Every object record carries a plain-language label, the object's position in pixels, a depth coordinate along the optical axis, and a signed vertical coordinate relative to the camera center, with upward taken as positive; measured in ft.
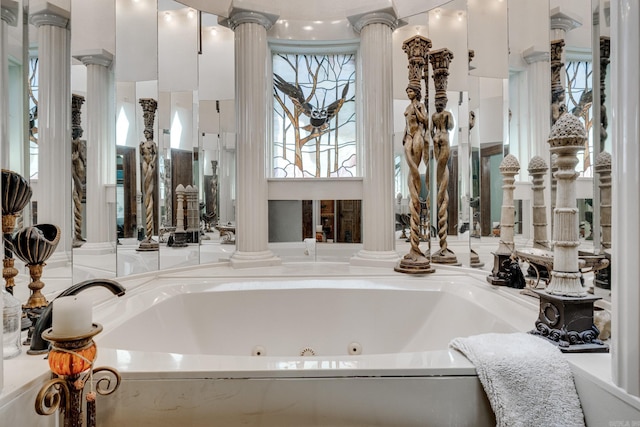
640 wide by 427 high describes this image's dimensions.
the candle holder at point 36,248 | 2.99 -0.33
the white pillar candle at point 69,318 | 2.02 -0.64
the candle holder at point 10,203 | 2.79 +0.07
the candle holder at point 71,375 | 2.00 -1.00
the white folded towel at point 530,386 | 2.62 -1.41
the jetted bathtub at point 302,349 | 2.84 -1.55
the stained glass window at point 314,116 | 8.41 +2.37
